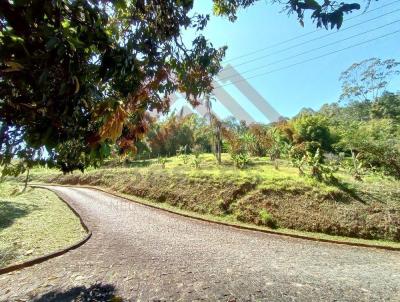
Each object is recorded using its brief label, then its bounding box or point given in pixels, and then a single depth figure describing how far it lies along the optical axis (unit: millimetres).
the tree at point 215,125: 20266
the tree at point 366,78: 40875
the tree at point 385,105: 44044
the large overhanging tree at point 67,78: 2316
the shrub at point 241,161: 17556
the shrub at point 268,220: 10375
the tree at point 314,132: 28406
